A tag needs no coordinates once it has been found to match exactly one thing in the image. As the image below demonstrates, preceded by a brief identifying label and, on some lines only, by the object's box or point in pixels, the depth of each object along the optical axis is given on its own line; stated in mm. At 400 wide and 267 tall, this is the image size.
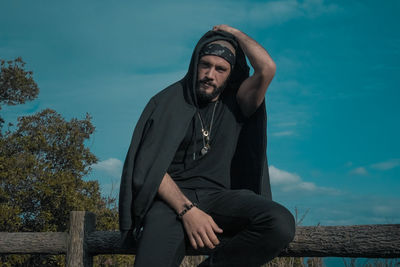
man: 2791
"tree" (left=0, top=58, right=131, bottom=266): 8180
